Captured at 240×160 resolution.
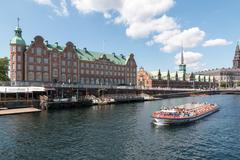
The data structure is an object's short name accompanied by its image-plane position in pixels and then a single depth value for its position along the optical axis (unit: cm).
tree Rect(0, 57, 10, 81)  12850
